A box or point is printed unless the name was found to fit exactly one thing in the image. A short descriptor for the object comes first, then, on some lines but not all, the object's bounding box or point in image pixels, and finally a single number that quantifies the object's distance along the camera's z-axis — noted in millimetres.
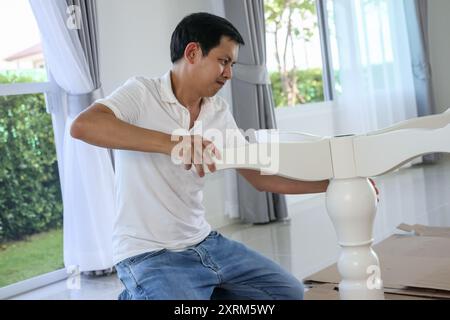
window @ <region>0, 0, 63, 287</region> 3180
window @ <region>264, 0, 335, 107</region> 5148
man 1320
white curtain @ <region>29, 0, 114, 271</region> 3039
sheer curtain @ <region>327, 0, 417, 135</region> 5469
